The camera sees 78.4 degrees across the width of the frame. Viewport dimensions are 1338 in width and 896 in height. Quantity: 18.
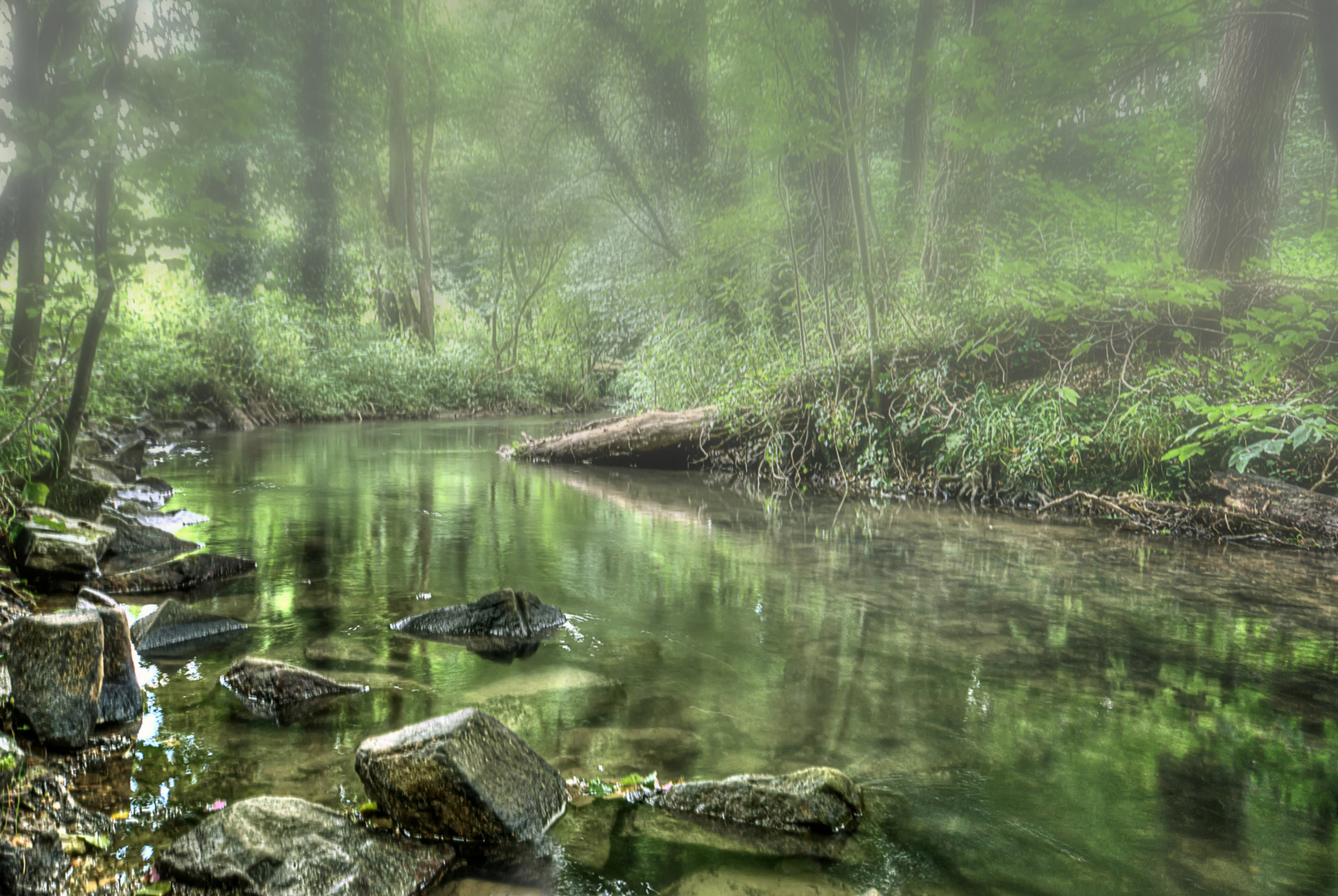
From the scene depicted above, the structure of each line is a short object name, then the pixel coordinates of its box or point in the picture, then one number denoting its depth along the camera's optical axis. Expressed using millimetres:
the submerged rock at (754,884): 1903
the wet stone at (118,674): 2670
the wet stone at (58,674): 2432
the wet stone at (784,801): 2164
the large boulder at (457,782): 2057
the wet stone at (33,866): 1694
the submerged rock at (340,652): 3357
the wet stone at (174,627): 3471
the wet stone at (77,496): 5320
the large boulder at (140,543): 5121
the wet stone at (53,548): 4309
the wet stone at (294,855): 1791
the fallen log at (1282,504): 5977
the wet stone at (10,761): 1992
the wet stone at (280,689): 2850
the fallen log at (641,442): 10305
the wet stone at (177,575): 4305
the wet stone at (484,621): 3797
